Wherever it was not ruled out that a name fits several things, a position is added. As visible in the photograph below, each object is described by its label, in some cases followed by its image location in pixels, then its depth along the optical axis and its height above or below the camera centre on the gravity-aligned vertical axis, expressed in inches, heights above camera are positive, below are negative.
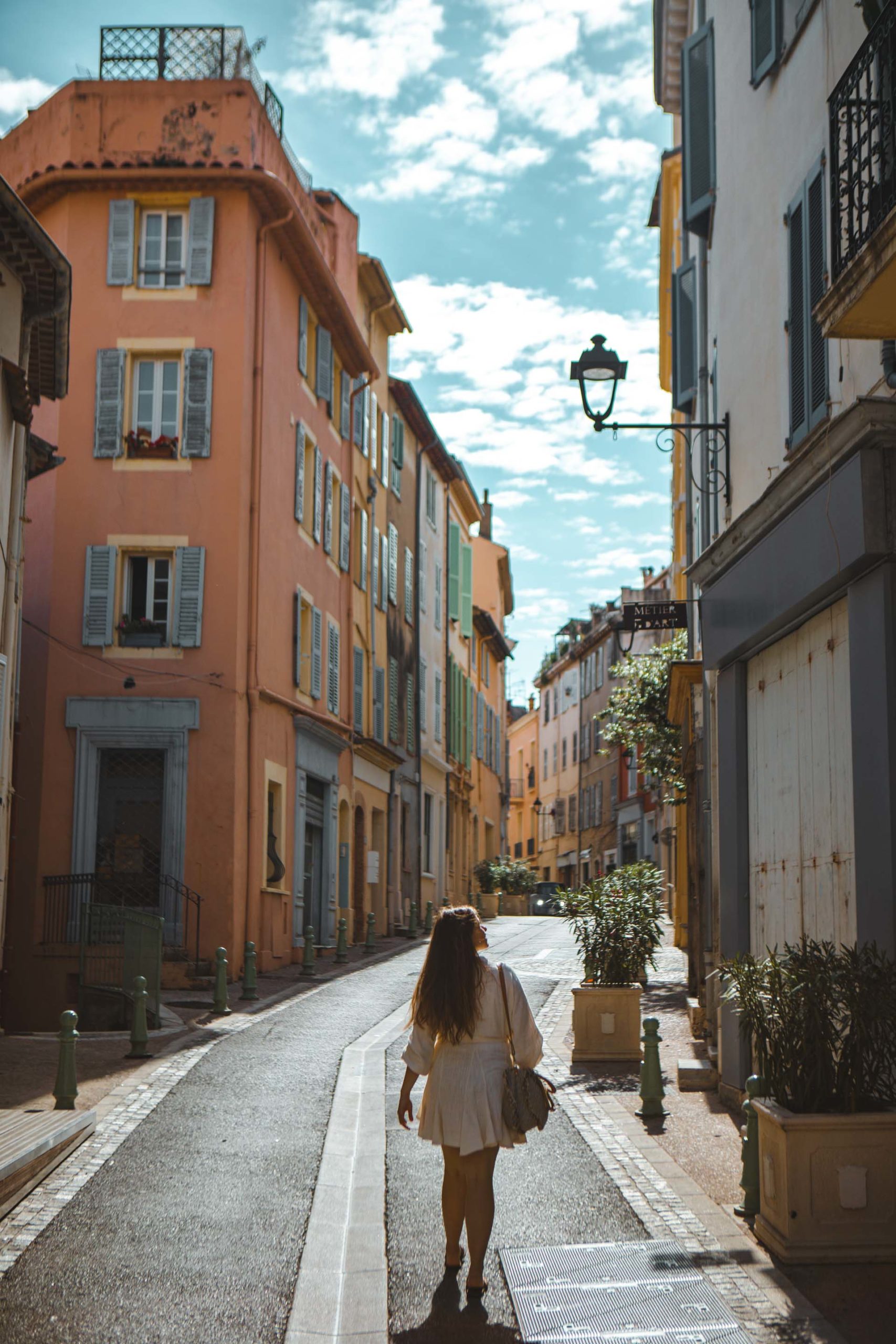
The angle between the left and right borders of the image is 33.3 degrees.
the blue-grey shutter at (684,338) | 638.5 +236.8
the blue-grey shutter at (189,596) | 880.3 +169.9
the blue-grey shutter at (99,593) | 882.8 +172.1
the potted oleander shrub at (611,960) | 516.7 -24.9
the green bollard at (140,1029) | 521.3 -49.5
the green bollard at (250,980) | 717.9 -44.1
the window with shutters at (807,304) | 382.3 +153.9
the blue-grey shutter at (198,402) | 897.5 +289.2
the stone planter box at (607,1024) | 516.1 -46.0
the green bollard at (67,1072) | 399.9 -49.1
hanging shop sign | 656.4 +120.1
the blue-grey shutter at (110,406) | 902.4 +287.1
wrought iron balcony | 299.1 +153.4
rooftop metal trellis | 925.8 +512.7
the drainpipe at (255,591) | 884.0 +177.5
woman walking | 247.1 -28.8
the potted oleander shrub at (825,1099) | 261.0 -37.9
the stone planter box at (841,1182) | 260.5 -50.5
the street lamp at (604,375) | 467.2 +159.3
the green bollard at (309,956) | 840.9 -38.3
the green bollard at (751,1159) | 285.3 -51.2
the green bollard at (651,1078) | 401.1 -50.5
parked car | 1927.9 -16.3
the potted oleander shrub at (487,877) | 1851.6 +13.7
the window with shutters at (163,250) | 920.9 +389.5
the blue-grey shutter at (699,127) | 538.3 +276.7
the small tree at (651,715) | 876.0 +102.5
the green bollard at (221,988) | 647.1 -43.7
